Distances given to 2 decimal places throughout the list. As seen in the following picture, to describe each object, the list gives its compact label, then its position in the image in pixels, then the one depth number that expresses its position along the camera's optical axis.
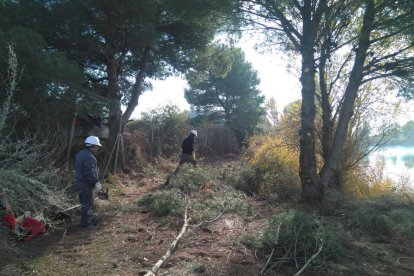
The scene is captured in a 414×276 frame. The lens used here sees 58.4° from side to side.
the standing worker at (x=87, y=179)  6.85
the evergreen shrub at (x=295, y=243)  5.16
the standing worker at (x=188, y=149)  12.33
